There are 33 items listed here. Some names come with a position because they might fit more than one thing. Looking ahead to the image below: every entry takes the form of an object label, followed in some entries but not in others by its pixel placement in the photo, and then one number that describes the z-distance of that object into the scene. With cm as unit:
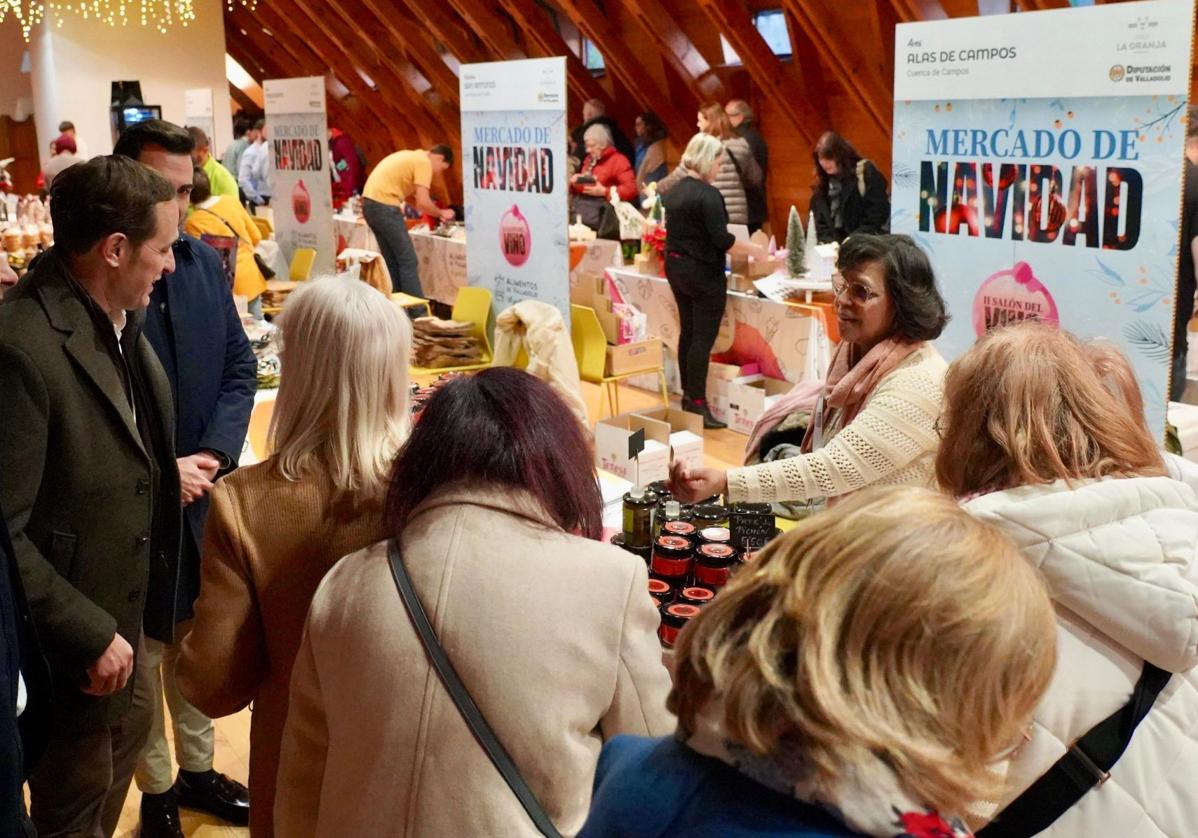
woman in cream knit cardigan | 259
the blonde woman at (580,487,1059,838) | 88
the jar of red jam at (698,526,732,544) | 232
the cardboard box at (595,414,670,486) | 372
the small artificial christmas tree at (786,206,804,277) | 624
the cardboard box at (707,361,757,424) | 641
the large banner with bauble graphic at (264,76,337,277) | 785
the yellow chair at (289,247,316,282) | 796
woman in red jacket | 977
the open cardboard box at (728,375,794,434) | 617
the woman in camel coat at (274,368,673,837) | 132
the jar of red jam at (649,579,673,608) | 217
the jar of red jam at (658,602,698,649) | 206
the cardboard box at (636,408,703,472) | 386
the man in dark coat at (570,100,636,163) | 1054
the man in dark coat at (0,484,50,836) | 141
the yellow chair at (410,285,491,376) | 590
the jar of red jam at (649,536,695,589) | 224
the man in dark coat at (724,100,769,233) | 909
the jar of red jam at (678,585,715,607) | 216
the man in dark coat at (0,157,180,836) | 199
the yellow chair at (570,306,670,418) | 582
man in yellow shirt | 831
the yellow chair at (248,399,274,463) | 411
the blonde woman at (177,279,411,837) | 170
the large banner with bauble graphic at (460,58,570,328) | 499
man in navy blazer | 264
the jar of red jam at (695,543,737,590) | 221
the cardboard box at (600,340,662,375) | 595
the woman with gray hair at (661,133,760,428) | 619
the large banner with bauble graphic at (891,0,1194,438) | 273
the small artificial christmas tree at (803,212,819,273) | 622
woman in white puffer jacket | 143
